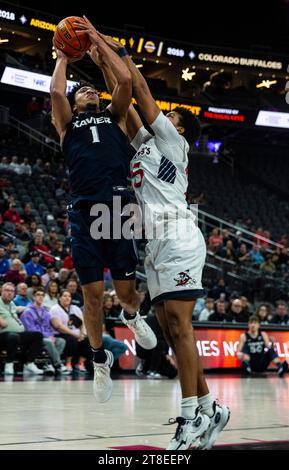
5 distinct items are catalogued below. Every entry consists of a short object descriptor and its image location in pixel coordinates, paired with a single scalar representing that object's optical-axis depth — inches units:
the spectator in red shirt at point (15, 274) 528.1
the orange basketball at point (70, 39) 213.5
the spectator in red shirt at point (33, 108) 1108.9
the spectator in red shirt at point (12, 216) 688.4
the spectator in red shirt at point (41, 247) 624.4
